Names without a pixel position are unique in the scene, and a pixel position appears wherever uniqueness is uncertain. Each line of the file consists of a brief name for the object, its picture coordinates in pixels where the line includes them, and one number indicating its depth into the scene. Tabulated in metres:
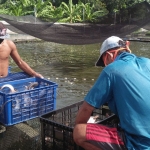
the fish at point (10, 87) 3.33
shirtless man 4.03
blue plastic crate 2.98
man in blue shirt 2.03
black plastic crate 2.50
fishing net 7.77
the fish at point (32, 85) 3.52
